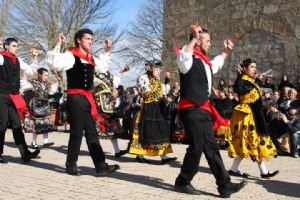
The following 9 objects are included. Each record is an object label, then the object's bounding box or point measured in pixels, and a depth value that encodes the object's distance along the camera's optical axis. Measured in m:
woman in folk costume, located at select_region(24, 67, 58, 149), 8.20
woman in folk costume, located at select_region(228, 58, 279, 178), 5.30
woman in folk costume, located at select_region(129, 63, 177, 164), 6.25
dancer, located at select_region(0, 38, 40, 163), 6.08
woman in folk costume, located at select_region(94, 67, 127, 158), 6.59
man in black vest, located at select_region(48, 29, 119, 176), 5.15
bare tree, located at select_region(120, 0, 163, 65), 28.47
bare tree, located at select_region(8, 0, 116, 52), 21.09
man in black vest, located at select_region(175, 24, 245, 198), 4.15
